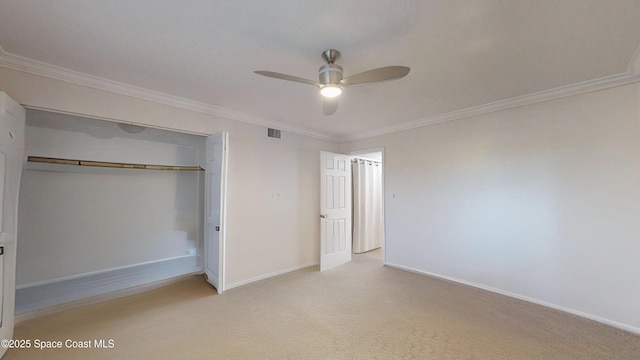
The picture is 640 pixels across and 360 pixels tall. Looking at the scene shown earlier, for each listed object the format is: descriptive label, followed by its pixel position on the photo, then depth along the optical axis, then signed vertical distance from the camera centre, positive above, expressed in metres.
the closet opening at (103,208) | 3.28 -0.34
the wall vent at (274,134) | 3.95 +0.90
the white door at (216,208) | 3.13 -0.29
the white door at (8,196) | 1.91 -0.08
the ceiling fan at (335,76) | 1.75 +0.85
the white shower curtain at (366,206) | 5.45 -0.42
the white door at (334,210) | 4.32 -0.42
